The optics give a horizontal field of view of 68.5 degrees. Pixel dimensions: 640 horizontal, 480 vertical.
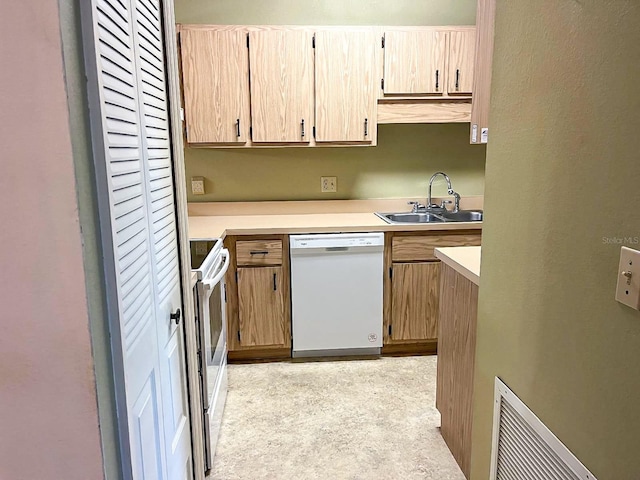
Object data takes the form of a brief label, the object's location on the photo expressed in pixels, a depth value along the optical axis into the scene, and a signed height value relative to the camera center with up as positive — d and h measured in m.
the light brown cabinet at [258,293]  2.89 -0.87
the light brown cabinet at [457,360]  1.83 -0.87
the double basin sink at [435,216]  3.39 -0.46
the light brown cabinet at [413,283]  2.97 -0.83
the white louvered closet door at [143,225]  0.87 -0.16
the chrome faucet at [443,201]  3.41 -0.35
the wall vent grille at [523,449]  1.08 -0.75
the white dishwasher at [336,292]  2.90 -0.87
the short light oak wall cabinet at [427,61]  2.99 +0.58
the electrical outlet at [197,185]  3.36 -0.23
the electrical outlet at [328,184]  3.47 -0.23
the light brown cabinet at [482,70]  2.35 +0.43
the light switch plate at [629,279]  0.84 -0.23
